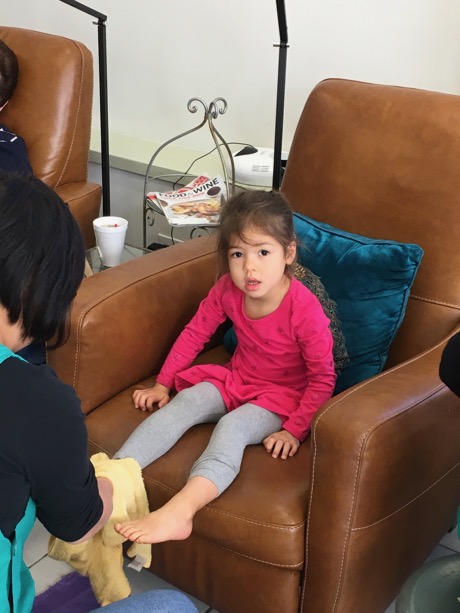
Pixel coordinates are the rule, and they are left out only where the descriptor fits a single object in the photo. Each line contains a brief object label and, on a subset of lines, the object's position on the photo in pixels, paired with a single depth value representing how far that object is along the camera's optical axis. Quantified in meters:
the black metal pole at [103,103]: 2.18
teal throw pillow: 1.53
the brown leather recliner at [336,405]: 1.22
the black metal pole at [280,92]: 1.83
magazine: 2.04
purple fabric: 1.50
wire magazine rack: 2.13
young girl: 1.39
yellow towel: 1.24
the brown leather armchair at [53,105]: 2.26
